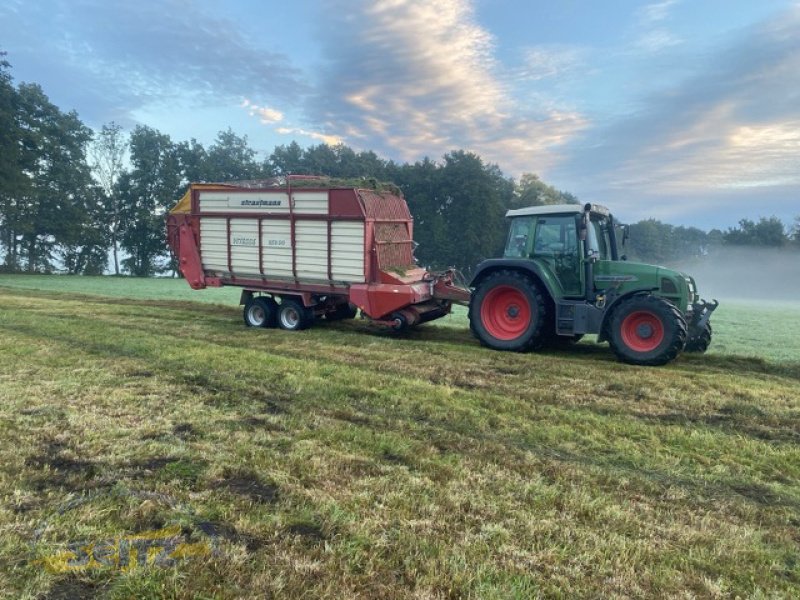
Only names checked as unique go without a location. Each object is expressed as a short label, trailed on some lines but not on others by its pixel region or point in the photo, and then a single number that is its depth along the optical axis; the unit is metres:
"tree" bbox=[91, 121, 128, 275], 47.03
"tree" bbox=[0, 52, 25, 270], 31.41
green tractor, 7.79
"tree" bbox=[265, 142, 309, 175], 55.38
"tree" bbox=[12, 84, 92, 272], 38.19
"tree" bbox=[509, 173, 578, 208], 51.91
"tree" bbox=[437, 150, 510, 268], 45.84
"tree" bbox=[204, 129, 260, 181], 52.25
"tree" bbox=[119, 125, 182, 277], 47.38
